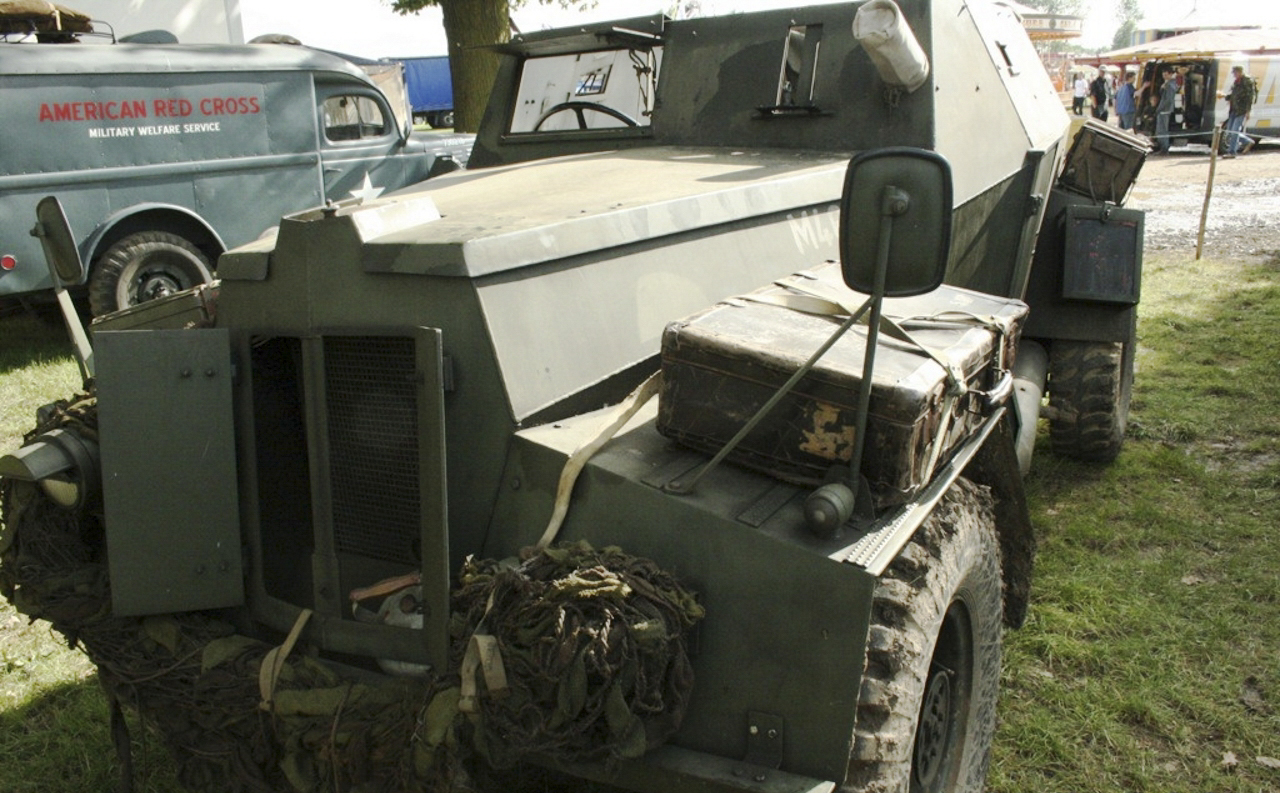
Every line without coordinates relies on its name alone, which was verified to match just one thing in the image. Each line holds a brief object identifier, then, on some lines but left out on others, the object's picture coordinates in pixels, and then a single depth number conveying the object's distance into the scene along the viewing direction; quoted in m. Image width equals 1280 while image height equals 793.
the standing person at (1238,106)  18.91
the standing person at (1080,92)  24.66
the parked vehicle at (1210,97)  20.53
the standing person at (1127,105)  23.14
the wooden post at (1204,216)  9.40
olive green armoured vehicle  1.82
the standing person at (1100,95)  24.38
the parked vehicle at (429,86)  26.83
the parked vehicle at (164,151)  7.29
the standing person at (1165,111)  20.59
